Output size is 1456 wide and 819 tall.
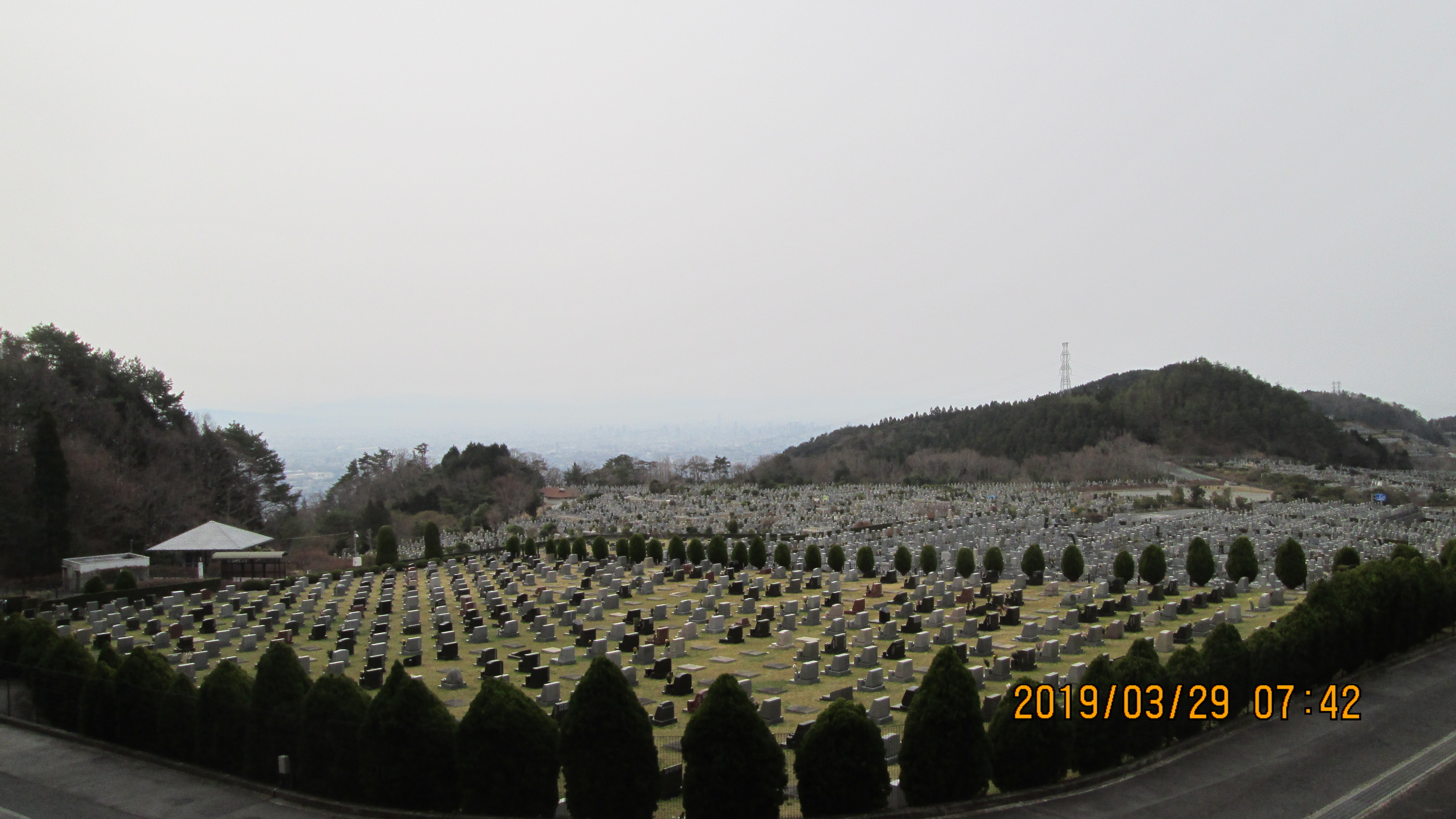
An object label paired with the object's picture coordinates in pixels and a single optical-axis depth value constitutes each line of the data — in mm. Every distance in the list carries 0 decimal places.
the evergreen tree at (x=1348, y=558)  24734
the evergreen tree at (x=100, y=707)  11852
